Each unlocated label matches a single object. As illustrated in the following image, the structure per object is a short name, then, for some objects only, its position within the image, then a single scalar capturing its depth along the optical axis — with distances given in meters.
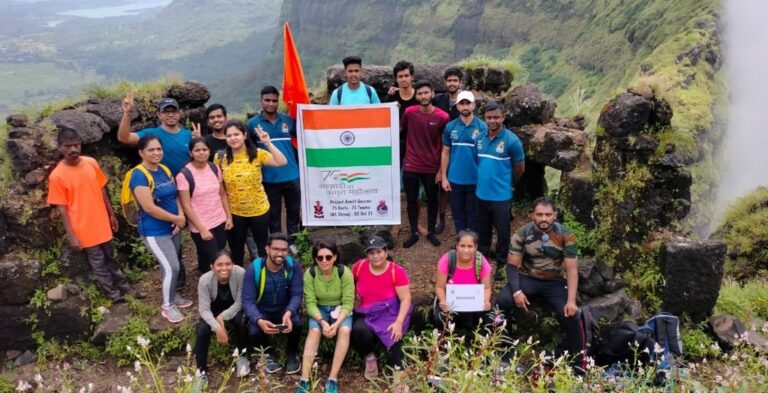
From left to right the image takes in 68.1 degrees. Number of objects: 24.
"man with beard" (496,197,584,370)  5.54
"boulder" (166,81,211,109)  8.52
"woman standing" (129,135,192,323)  5.48
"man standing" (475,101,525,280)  6.08
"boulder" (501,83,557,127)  8.03
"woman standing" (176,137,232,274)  5.69
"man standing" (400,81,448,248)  6.74
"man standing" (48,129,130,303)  5.67
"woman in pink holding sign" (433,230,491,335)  5.60
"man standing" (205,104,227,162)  6.33
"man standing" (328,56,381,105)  6.98
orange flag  7.27
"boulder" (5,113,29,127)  6.79
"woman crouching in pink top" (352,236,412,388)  5.55
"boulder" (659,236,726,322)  6.09
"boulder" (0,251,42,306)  6.09
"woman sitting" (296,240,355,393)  5.38
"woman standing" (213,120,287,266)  5.93
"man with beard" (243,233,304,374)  5.38
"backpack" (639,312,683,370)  5.47
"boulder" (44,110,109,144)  6.75
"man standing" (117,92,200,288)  5.96
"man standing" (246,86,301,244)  6.49
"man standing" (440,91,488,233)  6.32
